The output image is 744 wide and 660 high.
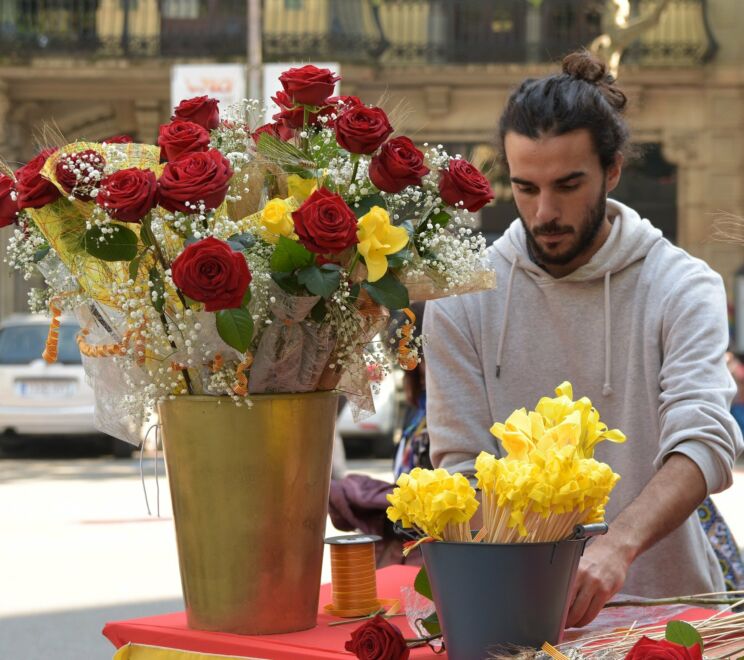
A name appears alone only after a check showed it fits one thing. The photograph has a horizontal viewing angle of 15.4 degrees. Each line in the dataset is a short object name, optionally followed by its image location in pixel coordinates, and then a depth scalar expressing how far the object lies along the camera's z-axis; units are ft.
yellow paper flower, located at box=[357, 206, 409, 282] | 13.53
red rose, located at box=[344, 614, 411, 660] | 12.72
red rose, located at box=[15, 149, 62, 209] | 13.99
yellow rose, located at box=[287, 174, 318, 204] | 14.18
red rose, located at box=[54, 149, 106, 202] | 13.93
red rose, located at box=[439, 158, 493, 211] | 14.48
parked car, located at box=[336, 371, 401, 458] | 91.67
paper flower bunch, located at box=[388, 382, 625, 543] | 11.99
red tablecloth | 13.88
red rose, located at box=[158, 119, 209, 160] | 13.93
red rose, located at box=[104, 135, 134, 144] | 15.08
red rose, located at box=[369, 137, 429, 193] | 13.92
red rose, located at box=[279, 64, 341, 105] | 14.70
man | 18.19
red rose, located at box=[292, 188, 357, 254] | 13.10
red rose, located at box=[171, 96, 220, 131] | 14.87
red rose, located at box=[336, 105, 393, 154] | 13.78
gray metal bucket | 12.14
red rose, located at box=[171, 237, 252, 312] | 12.78
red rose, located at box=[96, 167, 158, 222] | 13.27
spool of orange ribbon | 15.58
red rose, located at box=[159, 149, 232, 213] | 13.28
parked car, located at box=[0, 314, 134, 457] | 92.11
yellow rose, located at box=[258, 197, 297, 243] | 13.58
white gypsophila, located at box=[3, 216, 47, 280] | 14.74
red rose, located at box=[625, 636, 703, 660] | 10.77
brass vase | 14.20
